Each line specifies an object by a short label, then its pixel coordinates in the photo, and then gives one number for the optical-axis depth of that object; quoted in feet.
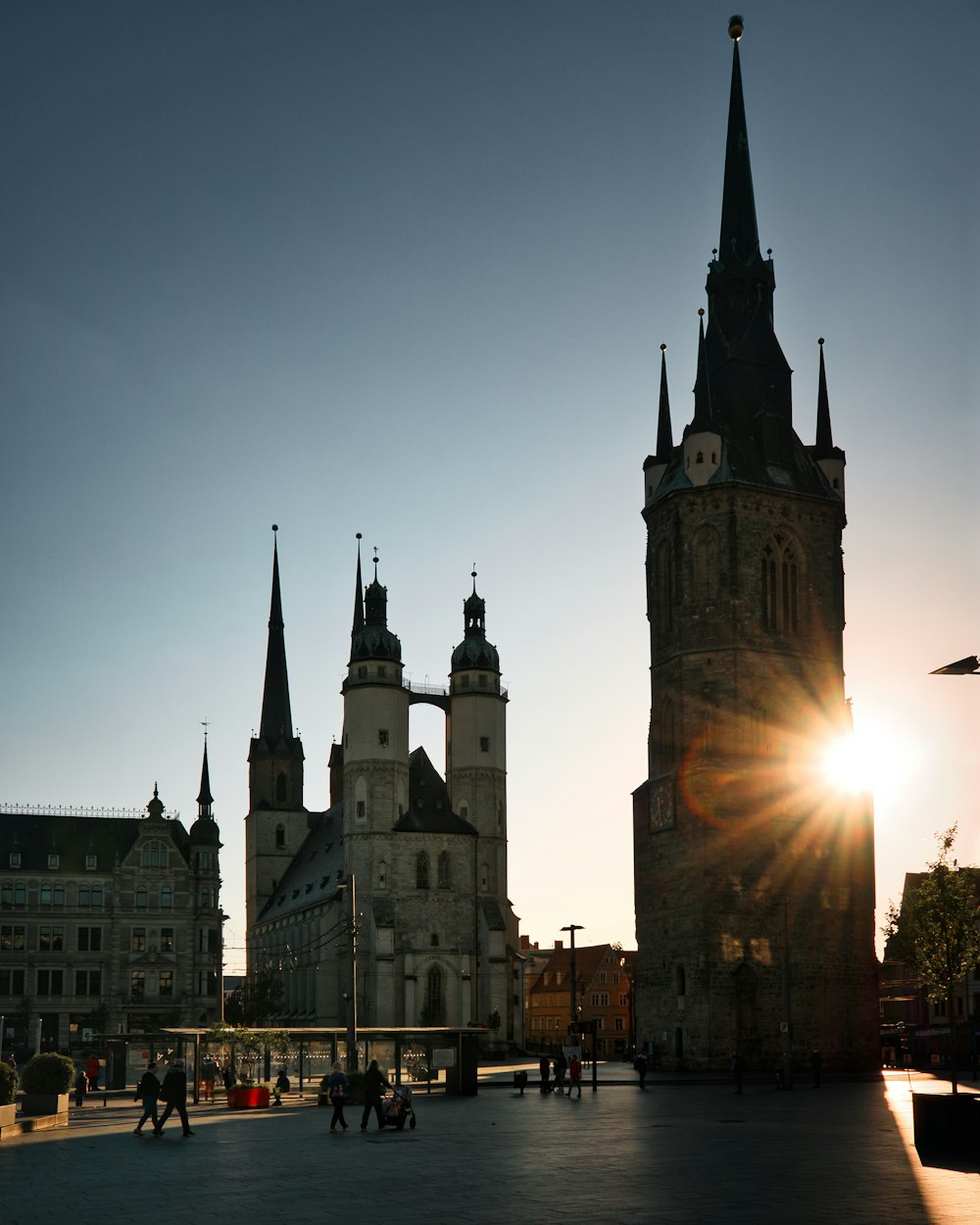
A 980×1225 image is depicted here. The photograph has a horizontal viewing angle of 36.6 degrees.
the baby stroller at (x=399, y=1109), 106.63
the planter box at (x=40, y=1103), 114.11
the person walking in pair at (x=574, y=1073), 161.89
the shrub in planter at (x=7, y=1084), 101.40
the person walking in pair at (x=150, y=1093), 102.42
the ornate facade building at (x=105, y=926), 313.73
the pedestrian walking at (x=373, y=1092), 105.81
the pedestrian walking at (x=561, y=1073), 165.68
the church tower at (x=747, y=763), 223.10
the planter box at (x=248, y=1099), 138.51
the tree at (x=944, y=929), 222.89
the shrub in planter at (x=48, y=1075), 114.32
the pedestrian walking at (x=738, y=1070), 164.96
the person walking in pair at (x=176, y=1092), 99.94
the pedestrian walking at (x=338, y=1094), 106.52
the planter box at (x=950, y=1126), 54.60
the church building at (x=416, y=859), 323.78
